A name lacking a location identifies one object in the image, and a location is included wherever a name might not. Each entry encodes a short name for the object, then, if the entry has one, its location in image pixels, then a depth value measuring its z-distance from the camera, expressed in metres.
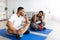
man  1.56
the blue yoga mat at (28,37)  1.65
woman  2.16
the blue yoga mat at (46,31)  2.05
